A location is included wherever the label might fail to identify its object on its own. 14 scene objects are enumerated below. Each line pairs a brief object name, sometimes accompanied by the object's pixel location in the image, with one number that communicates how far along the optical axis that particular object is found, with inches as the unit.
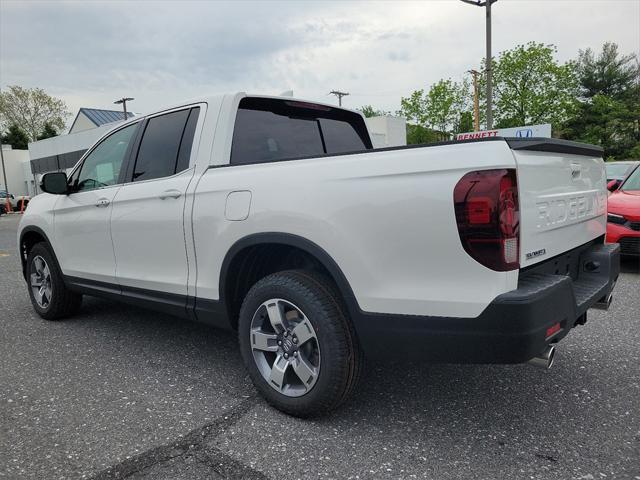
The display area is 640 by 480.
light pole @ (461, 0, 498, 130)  639.8
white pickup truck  80.0
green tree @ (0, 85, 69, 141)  2674.7
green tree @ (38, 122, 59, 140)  2625.5
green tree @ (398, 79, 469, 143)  1807.3
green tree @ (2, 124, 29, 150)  2561.5
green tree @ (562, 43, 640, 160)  1582.2
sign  942.1
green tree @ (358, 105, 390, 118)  3418.8
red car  243.6
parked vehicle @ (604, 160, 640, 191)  377.7
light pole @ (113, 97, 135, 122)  1800.7
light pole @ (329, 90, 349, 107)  1662.6
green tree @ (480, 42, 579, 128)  1569.9
